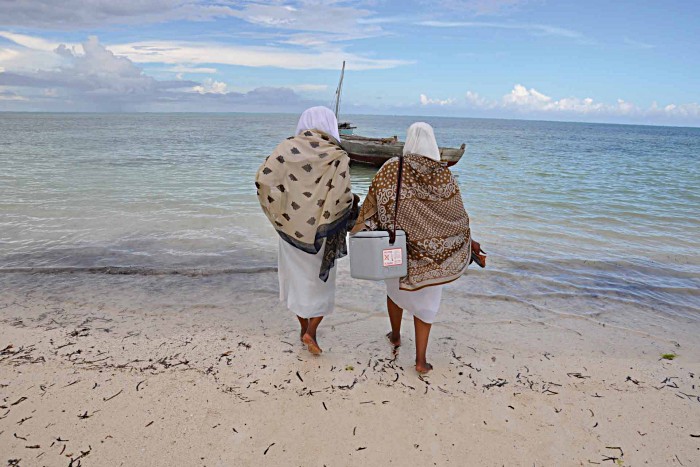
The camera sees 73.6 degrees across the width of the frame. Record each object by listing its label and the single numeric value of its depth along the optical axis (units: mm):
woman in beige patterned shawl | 2887
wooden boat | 16609
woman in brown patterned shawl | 2787
